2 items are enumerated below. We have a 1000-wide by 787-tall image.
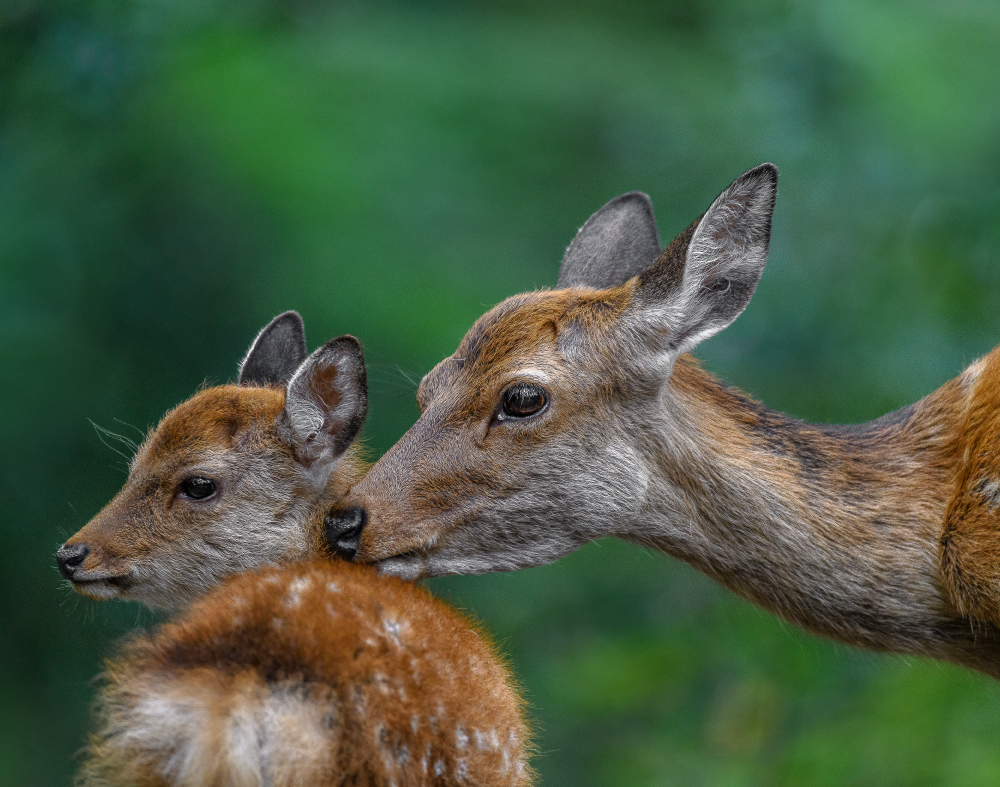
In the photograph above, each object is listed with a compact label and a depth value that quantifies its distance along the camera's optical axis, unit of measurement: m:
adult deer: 8.59
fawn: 6.39
